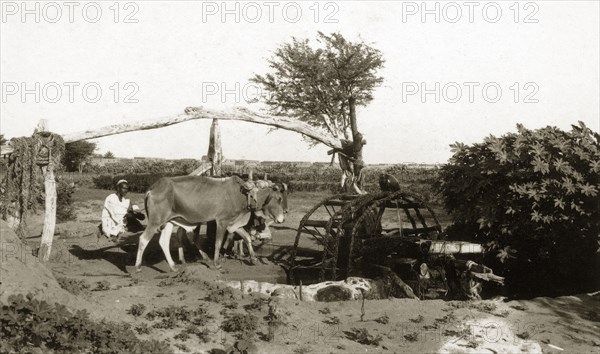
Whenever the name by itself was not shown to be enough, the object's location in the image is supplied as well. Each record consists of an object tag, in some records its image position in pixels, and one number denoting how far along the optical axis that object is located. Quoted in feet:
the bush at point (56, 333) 19.04
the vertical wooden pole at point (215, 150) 40.83
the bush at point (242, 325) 23.76
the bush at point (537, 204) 34.42
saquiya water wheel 35.12
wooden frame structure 34.96
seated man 39.99
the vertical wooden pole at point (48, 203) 34.73
